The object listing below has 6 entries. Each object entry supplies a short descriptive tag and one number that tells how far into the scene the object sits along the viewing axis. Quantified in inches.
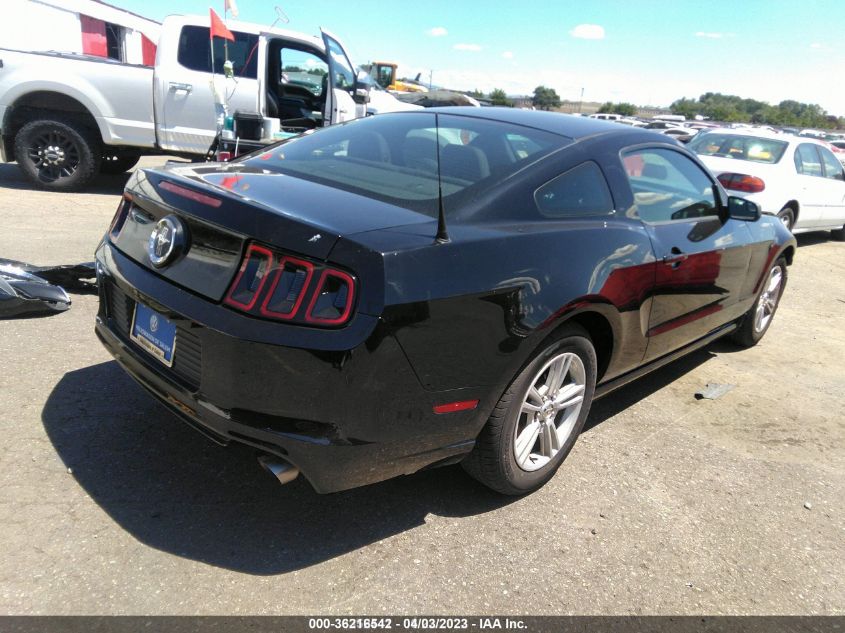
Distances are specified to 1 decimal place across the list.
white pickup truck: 321.1
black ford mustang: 81.0
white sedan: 343.3
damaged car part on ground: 159.5
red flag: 308.3
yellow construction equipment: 1418.8
